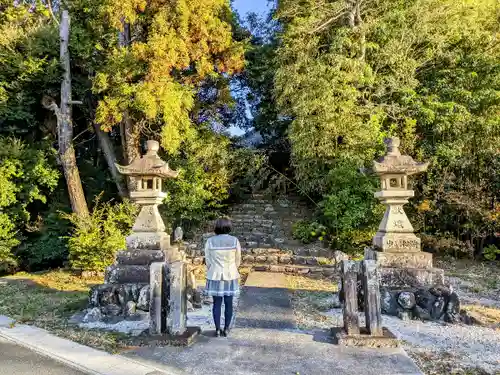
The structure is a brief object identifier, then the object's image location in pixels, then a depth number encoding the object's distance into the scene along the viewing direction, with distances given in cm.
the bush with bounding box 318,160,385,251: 878
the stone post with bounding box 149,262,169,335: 384
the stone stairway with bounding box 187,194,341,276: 832
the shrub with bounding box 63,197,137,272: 812
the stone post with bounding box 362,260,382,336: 375
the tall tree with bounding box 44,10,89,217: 983
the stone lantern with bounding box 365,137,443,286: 510
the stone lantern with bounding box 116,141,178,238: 559
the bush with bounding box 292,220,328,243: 961
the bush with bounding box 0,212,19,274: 917
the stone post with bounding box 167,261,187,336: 380
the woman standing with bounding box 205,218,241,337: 379
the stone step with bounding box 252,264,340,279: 773
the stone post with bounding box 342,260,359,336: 375
